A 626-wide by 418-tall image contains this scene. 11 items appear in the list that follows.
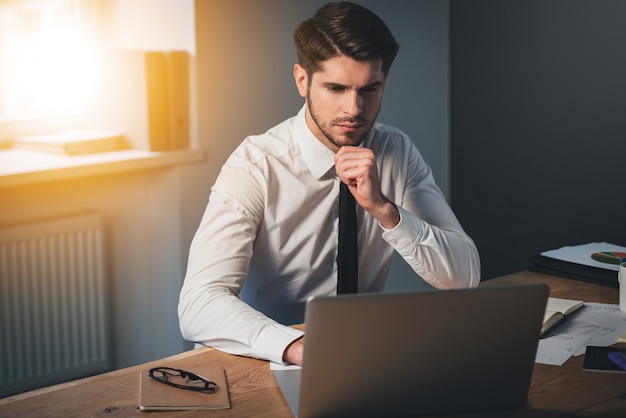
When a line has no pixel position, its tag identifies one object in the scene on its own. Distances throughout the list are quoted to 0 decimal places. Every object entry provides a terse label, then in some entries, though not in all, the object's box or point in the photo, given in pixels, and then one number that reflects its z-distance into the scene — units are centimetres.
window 313
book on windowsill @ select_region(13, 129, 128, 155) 295
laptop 127
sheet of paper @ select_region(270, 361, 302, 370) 158
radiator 288
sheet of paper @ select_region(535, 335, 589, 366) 164
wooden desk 142
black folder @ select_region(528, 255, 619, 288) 213
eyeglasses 149
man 194
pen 162
